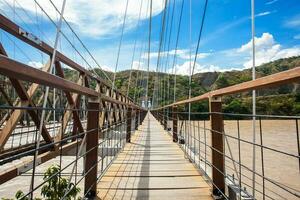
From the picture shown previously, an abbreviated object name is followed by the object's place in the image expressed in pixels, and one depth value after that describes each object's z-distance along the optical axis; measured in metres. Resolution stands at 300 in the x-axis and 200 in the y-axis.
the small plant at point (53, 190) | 1.81
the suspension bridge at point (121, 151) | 0.91
